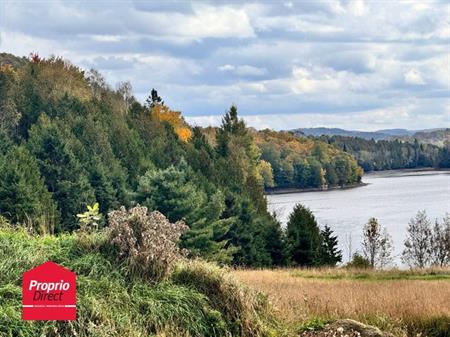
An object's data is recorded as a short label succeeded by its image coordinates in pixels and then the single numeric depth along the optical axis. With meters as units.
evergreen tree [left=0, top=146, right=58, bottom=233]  33.16
